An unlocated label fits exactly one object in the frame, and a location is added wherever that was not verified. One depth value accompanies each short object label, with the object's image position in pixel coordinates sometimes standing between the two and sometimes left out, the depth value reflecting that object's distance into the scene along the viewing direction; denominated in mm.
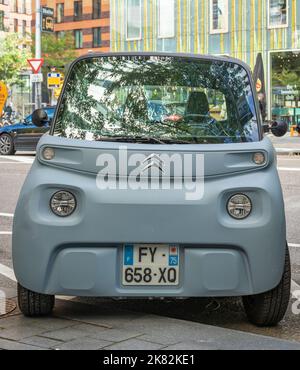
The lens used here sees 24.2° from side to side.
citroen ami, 4227
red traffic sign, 26781
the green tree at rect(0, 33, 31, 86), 57406
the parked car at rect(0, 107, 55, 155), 20547
